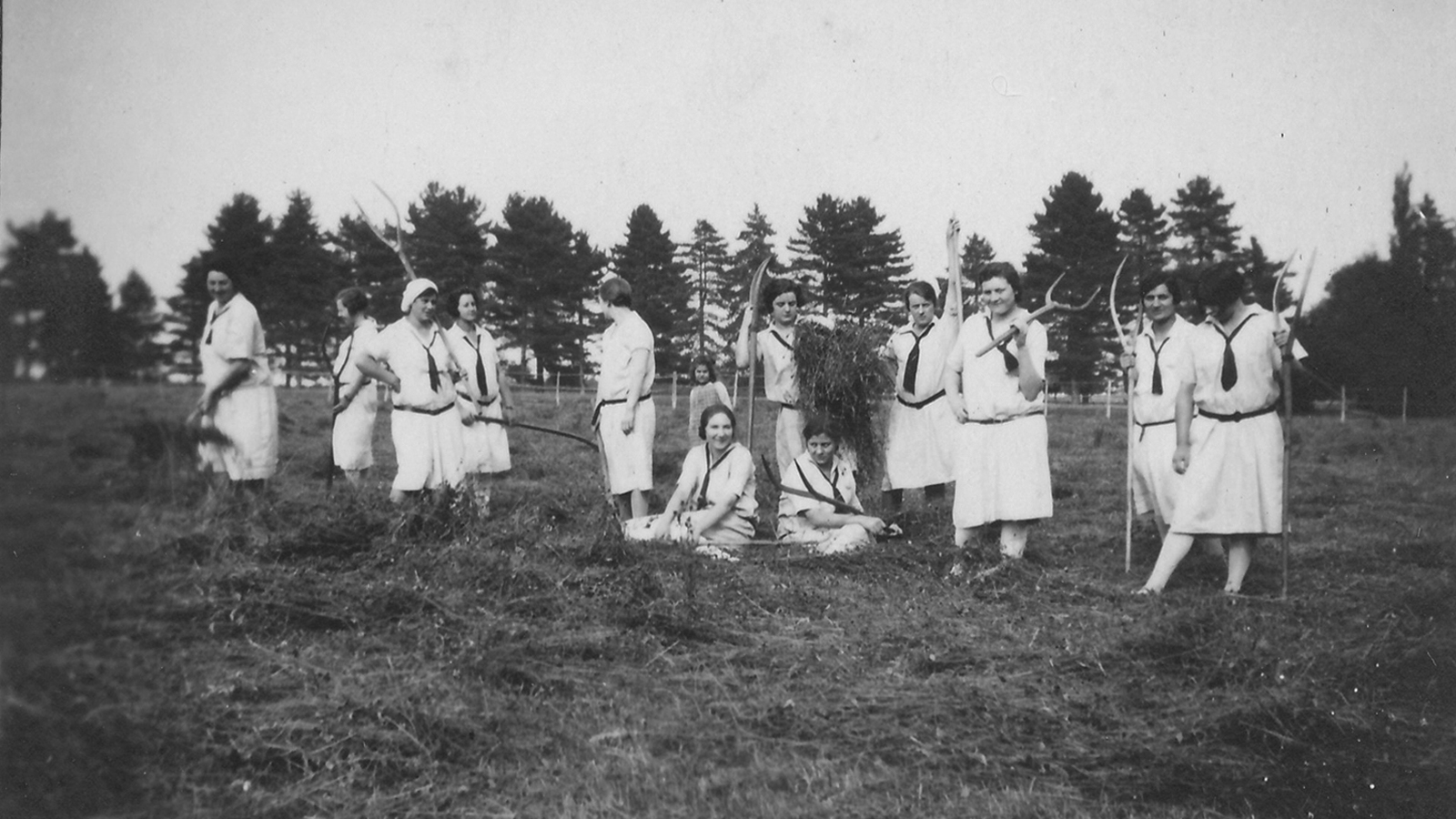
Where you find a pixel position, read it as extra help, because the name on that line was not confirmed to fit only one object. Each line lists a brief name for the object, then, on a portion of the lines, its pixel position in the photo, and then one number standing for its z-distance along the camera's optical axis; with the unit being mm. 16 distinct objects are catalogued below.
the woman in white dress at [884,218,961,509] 7770
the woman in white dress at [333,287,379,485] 8039
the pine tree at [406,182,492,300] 15971
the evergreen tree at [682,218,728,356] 12789
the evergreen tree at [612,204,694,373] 11992
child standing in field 8211
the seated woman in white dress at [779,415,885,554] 6879
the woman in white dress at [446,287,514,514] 7824
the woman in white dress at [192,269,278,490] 5770
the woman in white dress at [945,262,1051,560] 6156
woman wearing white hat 7160
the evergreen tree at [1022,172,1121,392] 13578
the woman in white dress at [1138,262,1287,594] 5535
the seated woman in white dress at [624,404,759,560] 6730
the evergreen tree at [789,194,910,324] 10078
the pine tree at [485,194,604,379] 15539
